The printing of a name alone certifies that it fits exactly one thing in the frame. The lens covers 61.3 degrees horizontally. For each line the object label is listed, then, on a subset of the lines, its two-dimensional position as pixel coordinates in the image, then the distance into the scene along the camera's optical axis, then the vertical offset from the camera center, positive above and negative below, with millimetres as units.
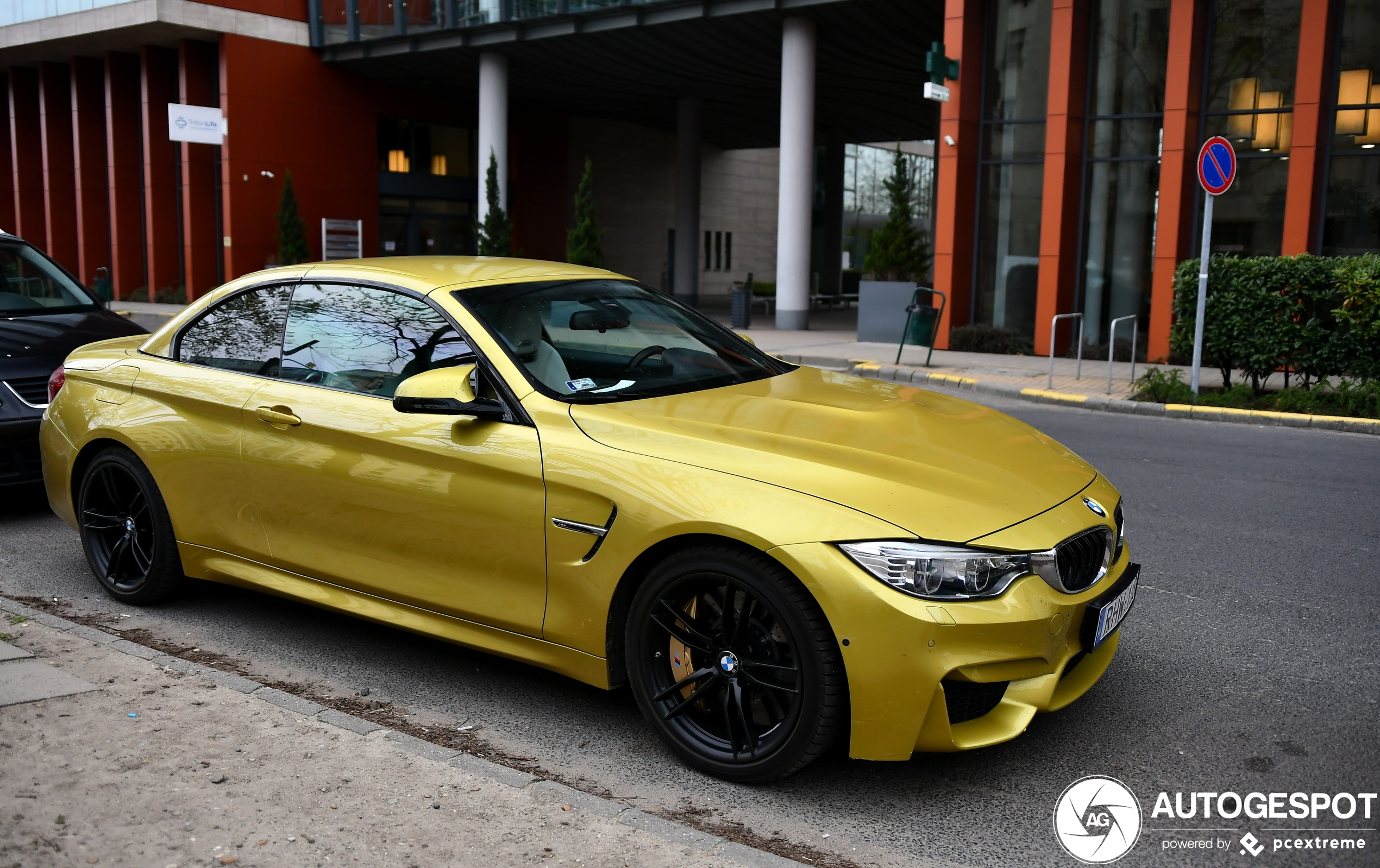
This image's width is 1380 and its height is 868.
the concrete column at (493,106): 29312 +3858
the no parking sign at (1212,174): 12867 +1081
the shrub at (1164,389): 13047 -1335
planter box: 21328 -800
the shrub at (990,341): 19531 -1233
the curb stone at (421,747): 3717 -1569
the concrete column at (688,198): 34469 +1955
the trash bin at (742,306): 25484 -948
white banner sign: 27000 +3005
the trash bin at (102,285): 34062 -970
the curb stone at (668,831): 3197 -1578
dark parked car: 6758 -515
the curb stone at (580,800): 3391 -1583
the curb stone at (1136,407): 11594 -1491
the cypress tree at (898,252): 22938 +272
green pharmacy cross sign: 18547 +3151
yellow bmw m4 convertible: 3361 -806
